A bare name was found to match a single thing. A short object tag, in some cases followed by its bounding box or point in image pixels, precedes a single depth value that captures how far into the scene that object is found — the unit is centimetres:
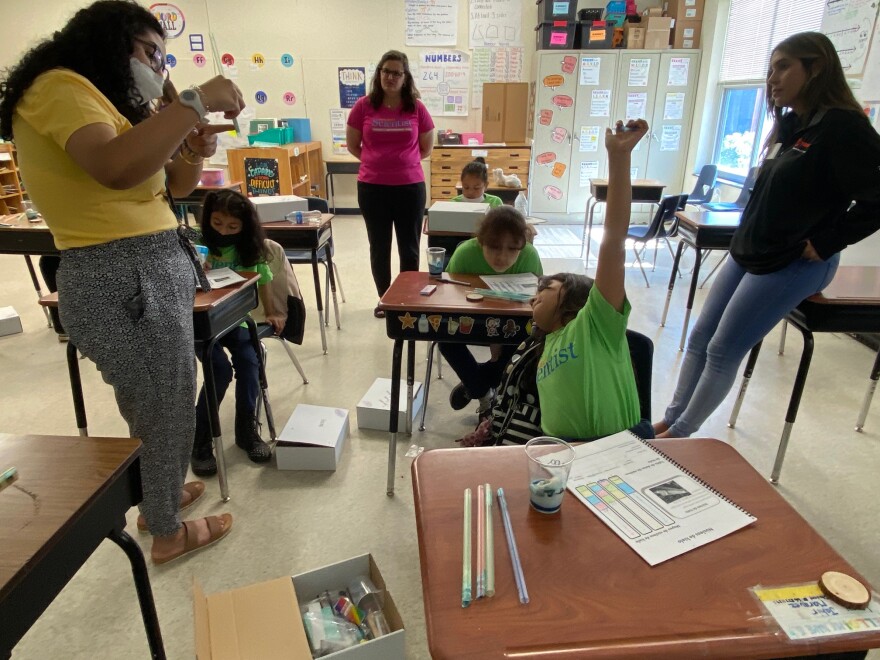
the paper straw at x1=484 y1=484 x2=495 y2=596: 72
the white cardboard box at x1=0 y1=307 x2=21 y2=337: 341
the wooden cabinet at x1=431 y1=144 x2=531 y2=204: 618
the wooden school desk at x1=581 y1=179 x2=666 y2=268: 438
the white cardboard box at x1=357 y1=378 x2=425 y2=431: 238
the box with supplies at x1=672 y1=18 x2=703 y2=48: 589
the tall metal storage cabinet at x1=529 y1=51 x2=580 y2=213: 601
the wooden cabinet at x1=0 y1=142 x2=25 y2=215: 604
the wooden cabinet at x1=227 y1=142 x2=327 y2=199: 582
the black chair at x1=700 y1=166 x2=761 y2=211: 437
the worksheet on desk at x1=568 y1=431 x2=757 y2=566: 81
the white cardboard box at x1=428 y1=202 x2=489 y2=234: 275
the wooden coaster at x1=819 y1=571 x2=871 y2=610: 68
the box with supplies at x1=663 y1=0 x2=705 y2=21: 582
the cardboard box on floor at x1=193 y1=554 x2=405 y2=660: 113
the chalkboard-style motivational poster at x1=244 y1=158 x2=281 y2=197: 584
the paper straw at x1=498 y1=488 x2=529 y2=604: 72
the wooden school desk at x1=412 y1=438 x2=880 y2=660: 65
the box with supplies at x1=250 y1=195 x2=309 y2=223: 311
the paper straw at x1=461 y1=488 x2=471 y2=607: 71
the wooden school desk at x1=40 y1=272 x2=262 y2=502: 170
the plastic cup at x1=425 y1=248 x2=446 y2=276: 209
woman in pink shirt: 320
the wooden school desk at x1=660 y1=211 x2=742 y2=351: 286
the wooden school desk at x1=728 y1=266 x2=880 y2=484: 185
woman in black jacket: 167
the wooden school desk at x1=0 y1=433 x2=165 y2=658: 72
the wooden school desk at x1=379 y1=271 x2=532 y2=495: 175
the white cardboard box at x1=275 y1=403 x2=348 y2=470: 209
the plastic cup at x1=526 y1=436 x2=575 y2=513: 86
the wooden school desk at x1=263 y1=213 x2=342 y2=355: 299
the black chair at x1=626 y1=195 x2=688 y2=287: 407
